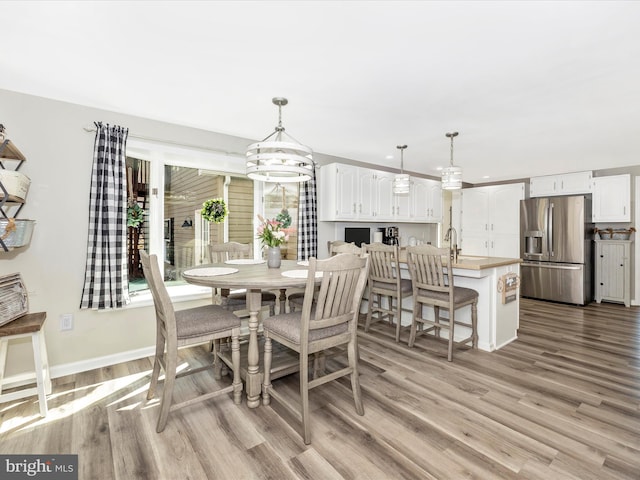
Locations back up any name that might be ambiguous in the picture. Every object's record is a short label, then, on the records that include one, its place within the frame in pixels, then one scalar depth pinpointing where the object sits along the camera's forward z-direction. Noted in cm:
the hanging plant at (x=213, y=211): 367
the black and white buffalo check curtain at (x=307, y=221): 425
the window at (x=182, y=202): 329
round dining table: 205
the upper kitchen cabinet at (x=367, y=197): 436
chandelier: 236
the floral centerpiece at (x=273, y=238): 262
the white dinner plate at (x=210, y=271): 231
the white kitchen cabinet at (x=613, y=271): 521
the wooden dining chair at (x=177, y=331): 192
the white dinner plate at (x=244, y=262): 303
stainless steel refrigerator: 521
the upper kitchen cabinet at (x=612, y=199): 514
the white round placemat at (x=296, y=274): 225
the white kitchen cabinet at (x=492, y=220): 612
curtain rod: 280
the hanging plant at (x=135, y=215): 321
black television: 481
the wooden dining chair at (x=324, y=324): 187
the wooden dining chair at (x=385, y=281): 344
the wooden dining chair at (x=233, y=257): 303
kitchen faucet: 341
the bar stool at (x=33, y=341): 208
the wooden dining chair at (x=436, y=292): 298
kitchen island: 321
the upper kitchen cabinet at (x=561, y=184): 550
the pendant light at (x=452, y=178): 346
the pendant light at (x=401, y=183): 409
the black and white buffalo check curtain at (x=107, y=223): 279
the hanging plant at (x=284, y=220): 268
